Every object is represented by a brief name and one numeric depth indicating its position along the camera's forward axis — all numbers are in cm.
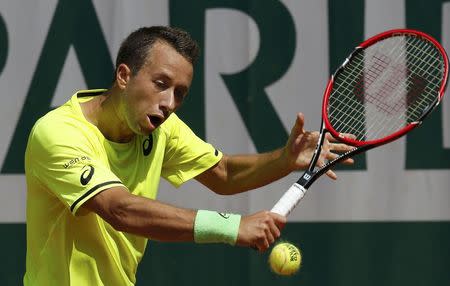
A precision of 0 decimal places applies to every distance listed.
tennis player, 669
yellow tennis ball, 712
